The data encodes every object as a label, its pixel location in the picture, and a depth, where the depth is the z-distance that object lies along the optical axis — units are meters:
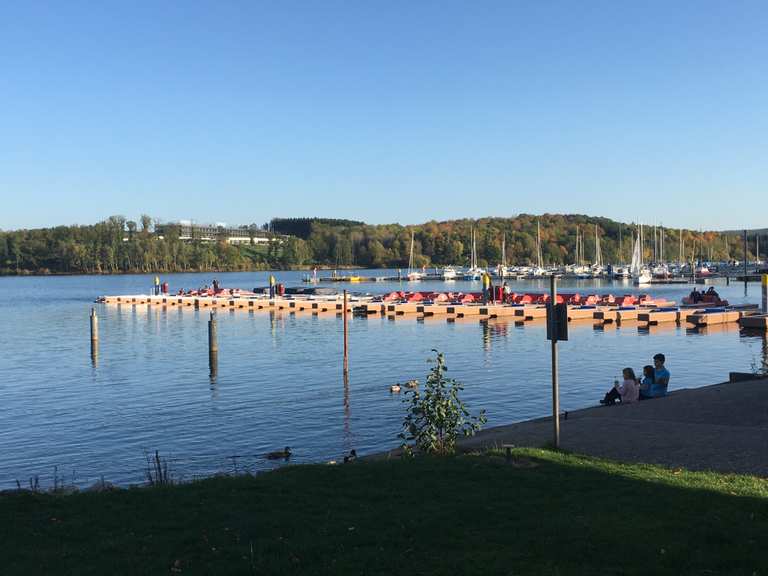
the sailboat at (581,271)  158.75
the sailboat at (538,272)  168.32
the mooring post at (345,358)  32.11
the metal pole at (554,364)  12.92
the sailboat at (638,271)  124.06
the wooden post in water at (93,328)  41.50
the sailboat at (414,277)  155.82
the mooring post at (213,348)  35.69
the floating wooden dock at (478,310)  51.25
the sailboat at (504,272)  169.25
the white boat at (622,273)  149.62
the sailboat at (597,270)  159.00
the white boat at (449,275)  161.00
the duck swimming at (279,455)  17.75
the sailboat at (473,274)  166.75
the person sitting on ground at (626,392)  19.52
